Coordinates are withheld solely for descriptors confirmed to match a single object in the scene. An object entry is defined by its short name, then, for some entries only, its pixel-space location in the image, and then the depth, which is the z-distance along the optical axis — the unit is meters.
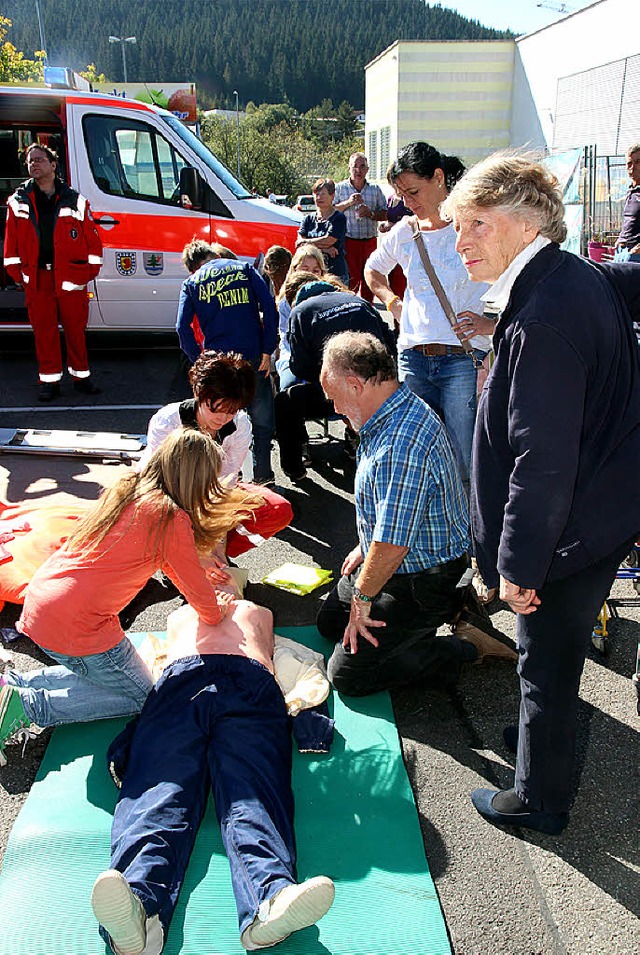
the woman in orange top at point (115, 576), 2.70
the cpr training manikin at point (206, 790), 2.00
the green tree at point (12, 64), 20.55
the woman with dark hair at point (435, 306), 3.85
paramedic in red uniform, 6.86
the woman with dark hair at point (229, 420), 3.73
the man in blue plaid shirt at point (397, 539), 2.83
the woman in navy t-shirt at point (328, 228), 8.32
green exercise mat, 2.17
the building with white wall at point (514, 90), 22.73
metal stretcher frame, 5.70
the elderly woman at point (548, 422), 1.90
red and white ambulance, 8.04
